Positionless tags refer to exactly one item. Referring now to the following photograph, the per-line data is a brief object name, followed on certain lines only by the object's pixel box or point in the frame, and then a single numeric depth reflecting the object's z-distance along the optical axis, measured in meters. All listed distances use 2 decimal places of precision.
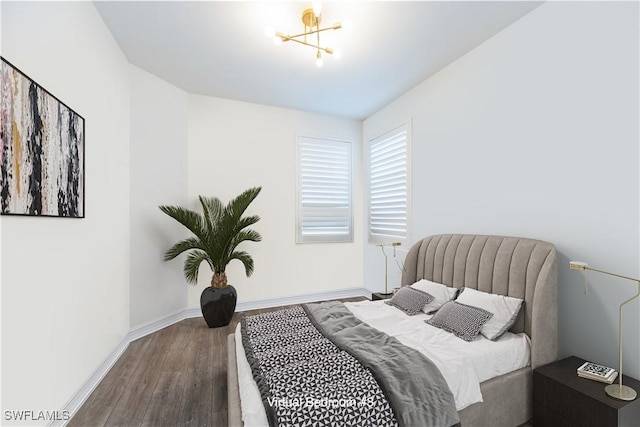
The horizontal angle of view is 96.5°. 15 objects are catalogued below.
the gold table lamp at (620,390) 1.51
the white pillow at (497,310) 2.02
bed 1.75
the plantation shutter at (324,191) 4.56
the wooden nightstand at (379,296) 3.41
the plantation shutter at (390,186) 3.84
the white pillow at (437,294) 2.53
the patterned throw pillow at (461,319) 2.03
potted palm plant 3.41
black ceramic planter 3.44
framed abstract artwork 1.41
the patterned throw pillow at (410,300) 2.54
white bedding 1.46
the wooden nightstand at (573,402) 1.47
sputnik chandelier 2.19
